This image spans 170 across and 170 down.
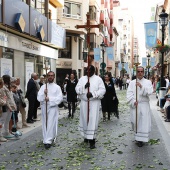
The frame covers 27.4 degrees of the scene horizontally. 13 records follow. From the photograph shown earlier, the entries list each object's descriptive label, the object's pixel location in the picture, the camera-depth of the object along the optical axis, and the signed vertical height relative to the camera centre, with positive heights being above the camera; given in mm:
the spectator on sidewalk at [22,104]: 11512 -1151
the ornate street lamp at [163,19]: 17509 +2616
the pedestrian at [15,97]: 10572 -875
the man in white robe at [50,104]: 8414 -853
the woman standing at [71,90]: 14383 -830
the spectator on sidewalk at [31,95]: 13117 -969
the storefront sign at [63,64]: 38719 +658
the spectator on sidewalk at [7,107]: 9211 -1009
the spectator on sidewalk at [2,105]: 8797 -926
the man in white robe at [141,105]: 8516 -861
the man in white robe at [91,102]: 8305 -775
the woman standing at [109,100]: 13544 -1165
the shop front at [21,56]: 18219 +844
